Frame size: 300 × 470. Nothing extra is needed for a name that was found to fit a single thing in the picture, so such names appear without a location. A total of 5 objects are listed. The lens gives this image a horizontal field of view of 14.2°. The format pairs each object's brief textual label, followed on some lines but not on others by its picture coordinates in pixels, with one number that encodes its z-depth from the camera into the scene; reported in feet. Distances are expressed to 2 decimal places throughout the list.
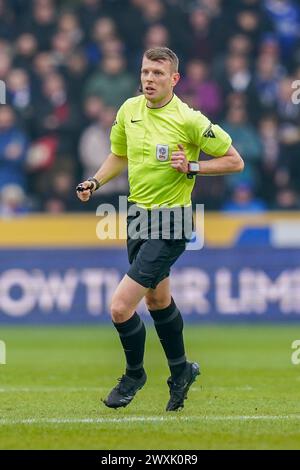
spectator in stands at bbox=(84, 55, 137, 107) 61.41
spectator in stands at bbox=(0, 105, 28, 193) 59.26
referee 28.43
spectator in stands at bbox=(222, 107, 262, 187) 60.54
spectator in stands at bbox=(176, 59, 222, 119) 61.52
